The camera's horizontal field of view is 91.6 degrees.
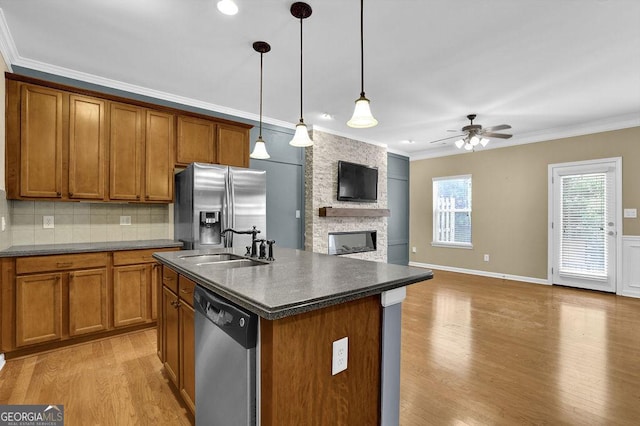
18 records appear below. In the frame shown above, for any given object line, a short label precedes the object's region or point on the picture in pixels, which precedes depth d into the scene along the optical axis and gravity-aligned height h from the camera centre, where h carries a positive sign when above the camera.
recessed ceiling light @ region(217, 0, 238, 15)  2.17 +1.46
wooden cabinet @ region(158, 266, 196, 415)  1.72 -0.75
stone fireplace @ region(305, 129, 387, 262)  5.13 +0.22
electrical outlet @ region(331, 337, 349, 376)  1.26 -0.59
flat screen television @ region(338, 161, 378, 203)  5.54 +0.55
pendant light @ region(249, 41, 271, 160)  2.75 +0.60
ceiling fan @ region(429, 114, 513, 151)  4.61 +1.17
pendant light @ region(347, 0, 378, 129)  1.93 +0.61
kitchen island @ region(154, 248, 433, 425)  1.10 -0.49
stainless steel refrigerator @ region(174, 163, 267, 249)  3.35 +0.08
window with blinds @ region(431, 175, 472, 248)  6.56 +0.02
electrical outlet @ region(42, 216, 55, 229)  3.12 -0.12
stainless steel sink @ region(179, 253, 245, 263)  2.12 -0.33
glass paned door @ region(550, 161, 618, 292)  4.83 -0.20
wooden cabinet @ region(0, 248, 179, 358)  2.59 -0.80
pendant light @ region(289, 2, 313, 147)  2.22 +0.69
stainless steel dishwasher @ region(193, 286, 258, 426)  1.17 -0.63
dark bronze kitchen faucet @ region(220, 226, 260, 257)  2.09 -0.24
